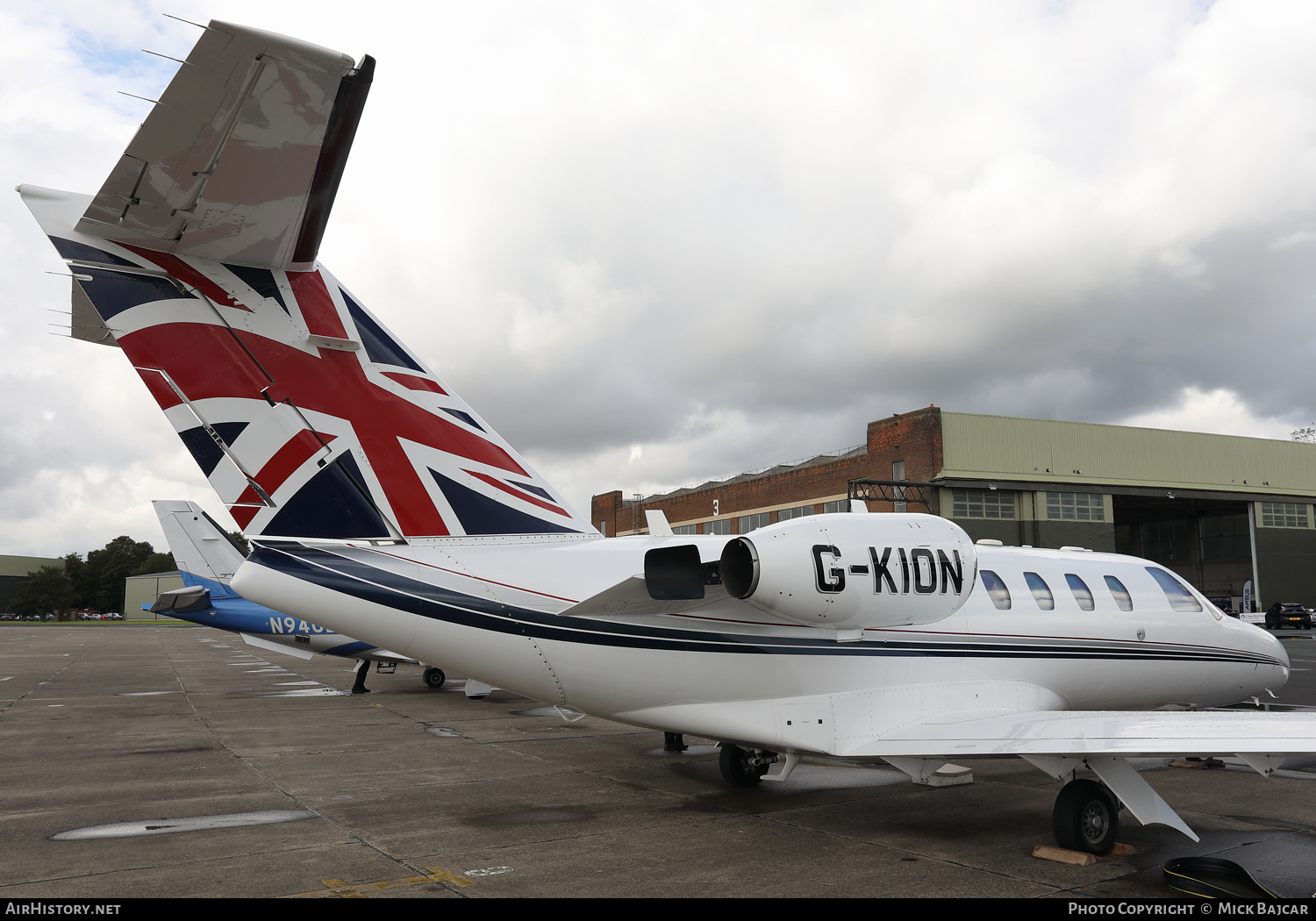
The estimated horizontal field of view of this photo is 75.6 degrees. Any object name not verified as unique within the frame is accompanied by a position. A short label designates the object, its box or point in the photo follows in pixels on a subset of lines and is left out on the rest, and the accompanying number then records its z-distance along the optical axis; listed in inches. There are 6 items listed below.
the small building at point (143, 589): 3447.3
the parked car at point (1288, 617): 1596.9
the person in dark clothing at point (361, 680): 738.8
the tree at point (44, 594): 3868.1
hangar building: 1530.5
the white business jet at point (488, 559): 235.8
